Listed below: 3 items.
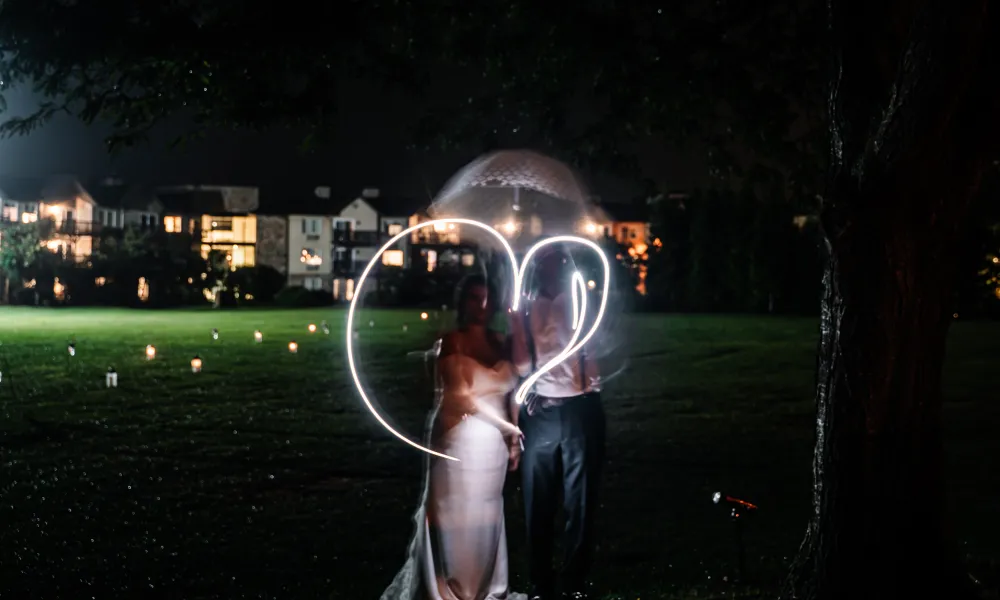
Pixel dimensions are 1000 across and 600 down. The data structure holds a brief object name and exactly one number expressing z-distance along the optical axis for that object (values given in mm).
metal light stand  6902
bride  6074
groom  6715
